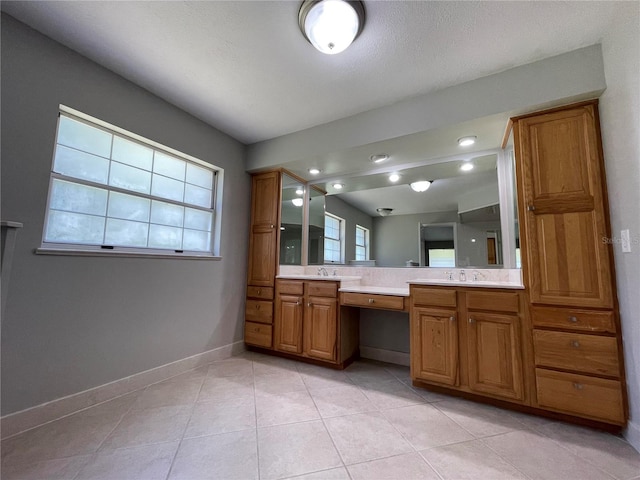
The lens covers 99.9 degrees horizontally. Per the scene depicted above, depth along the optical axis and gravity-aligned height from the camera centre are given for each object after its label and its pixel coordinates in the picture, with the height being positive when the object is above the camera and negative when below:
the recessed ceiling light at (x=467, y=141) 2.39 +1.16
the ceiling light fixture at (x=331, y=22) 1.52 +1.44
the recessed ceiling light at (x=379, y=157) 2.80 +1.16
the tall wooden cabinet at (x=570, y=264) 1.67 +0.04
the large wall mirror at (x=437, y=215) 2.56 +0.58
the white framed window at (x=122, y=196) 1.93 +0.58
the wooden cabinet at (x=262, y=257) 3.10 +0.10
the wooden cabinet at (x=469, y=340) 1.92 -0.54
